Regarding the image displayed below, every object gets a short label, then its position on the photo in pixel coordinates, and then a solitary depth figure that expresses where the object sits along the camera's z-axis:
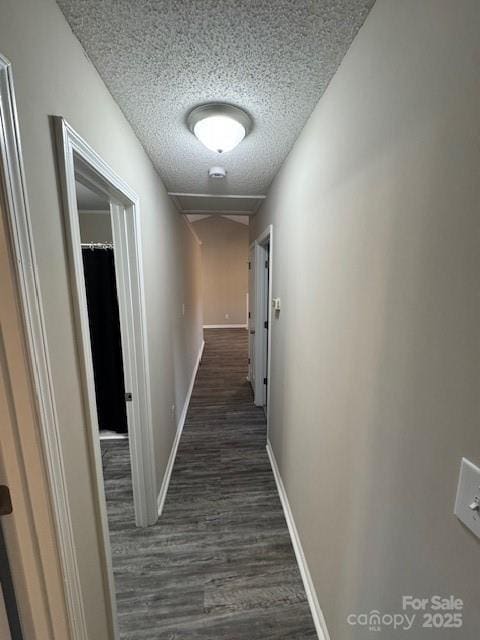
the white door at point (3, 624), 0.75
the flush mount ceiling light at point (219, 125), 1.22
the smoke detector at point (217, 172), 1.91
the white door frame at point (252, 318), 3.57
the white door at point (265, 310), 3.05
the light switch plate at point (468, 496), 0.47
